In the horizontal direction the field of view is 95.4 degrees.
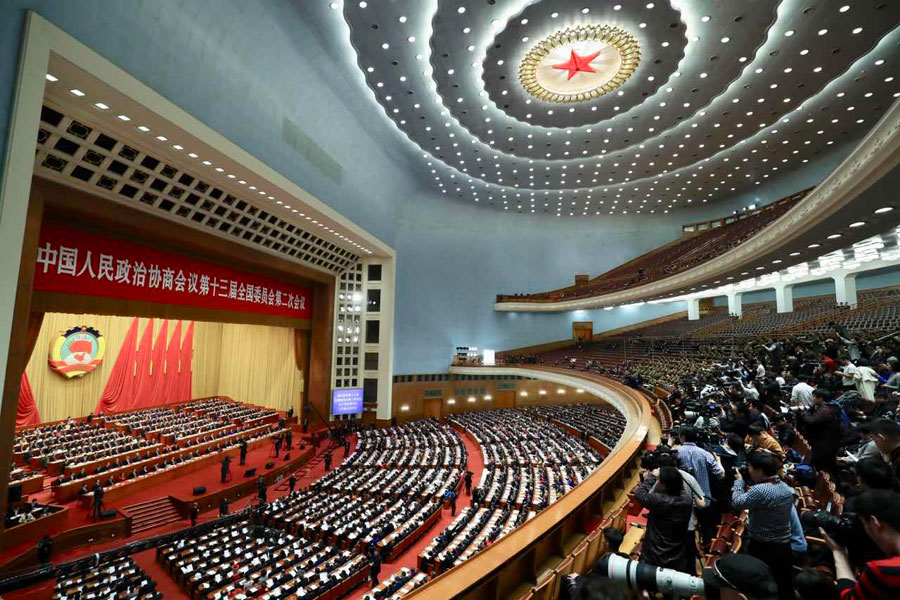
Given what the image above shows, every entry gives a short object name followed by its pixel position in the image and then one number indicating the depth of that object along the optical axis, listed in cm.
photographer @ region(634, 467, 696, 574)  212
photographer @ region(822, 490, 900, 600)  115
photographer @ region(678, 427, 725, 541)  277
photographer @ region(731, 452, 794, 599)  218
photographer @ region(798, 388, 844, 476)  328
